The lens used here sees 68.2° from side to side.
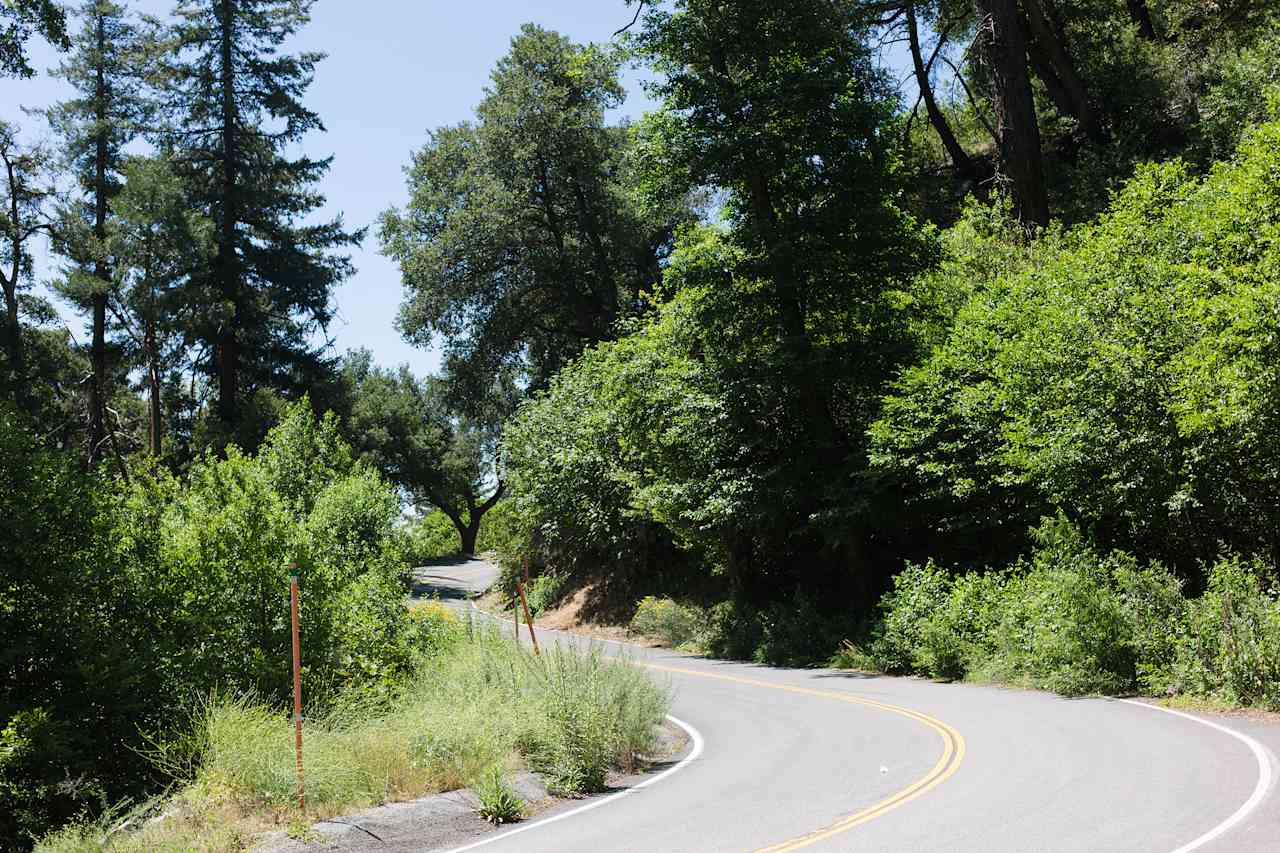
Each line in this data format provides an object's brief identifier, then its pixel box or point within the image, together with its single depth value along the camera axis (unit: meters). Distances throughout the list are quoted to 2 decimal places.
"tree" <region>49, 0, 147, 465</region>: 38.31
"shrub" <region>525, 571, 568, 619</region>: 37.75
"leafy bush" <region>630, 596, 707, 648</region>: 27.66
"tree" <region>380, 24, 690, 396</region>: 43.69
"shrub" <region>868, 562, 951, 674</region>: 19.59
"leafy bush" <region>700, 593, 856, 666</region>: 23.08
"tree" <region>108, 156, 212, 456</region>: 35.69
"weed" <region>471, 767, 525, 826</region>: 9.34
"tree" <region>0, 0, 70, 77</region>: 15.52
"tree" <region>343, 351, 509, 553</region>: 52.34
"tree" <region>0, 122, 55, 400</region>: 36.19
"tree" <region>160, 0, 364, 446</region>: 39.75
